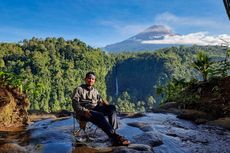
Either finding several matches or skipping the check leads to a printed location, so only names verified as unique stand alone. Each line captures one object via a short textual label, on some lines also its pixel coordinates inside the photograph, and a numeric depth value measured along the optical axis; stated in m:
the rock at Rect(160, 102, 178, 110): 9.41
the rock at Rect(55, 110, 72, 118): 9.40
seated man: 4.52
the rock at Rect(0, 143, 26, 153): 4.09
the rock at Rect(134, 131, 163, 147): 4.67
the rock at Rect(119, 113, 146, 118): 7.85
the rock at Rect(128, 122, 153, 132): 5.77
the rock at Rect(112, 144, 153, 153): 4.06
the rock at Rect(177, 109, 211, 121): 7.43
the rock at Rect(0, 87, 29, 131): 6.23
